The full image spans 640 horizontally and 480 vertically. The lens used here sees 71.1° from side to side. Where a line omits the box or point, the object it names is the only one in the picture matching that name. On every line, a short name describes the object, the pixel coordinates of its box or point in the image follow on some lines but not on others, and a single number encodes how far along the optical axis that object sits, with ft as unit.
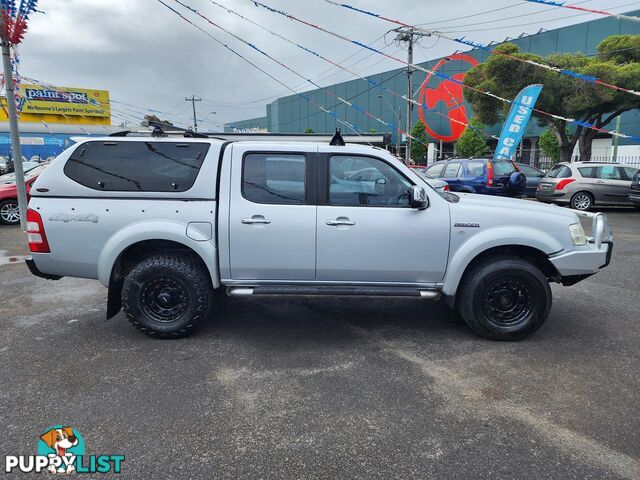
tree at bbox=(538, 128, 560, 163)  93.25
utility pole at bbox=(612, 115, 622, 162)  79.41
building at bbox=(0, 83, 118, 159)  127.65
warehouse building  92.58
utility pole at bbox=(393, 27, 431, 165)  76.54
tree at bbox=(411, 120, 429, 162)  132.57
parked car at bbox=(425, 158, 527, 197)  43.27
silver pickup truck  13.35
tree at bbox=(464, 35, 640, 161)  62.18
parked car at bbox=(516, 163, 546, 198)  51.83
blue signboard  58.90
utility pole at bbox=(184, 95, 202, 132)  216.74
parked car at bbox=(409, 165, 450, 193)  36.36
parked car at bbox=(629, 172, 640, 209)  40.16
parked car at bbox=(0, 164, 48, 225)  35.12
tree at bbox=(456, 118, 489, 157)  105.29
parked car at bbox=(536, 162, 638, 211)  43.39
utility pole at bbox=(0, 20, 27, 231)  29.96
